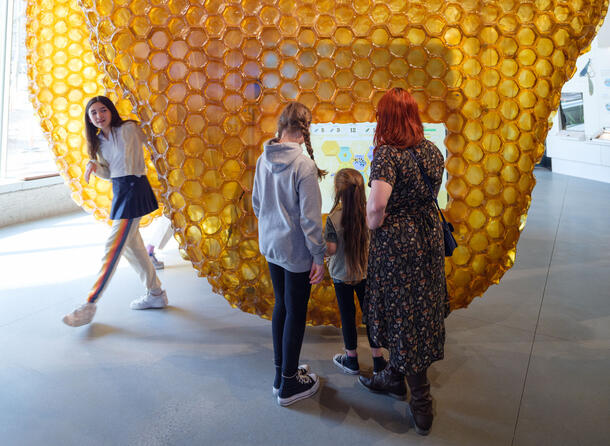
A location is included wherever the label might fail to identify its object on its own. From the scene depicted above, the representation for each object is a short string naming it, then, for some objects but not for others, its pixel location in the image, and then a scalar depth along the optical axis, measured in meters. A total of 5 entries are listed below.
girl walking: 2.94
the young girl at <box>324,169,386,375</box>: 2.21
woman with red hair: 1.88
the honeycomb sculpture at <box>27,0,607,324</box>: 2.47
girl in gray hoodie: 1.97
